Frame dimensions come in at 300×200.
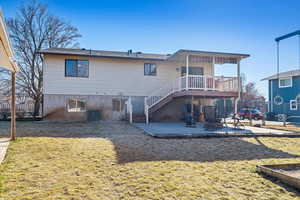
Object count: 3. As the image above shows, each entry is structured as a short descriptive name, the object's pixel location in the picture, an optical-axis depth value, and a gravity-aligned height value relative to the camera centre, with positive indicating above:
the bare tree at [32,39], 18.05 +6.44
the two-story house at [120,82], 13.03 +1.61
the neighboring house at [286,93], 20.42 +1.35
